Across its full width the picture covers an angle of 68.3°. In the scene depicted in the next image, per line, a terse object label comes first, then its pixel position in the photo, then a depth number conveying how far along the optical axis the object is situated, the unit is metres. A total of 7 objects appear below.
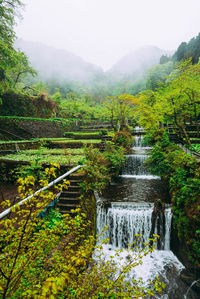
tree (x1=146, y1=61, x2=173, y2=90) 39.44
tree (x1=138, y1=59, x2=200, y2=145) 9.77
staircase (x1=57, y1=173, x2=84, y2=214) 5.80
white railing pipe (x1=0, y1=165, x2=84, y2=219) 3.56
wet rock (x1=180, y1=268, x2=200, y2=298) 4.36
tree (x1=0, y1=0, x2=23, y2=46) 10.29
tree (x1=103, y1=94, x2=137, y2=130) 16.22
